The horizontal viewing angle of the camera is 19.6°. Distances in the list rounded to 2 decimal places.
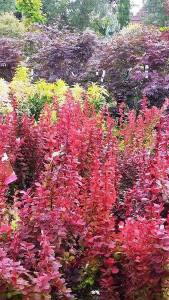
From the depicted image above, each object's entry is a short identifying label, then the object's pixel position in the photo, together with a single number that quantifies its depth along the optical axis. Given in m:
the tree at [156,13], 22.40
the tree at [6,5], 23.55
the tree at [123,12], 25.03
